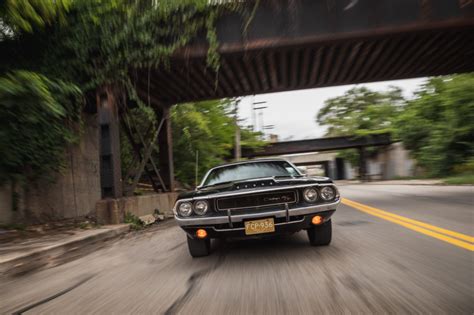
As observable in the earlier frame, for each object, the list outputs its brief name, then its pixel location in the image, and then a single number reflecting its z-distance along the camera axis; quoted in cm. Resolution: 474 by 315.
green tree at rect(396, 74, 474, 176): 1875
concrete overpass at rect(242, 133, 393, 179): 3209
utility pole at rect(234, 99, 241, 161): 2660
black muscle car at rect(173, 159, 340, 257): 359
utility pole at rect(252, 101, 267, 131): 4477
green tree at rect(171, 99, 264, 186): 1527
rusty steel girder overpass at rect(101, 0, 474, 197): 738
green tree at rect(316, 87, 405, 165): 3894
